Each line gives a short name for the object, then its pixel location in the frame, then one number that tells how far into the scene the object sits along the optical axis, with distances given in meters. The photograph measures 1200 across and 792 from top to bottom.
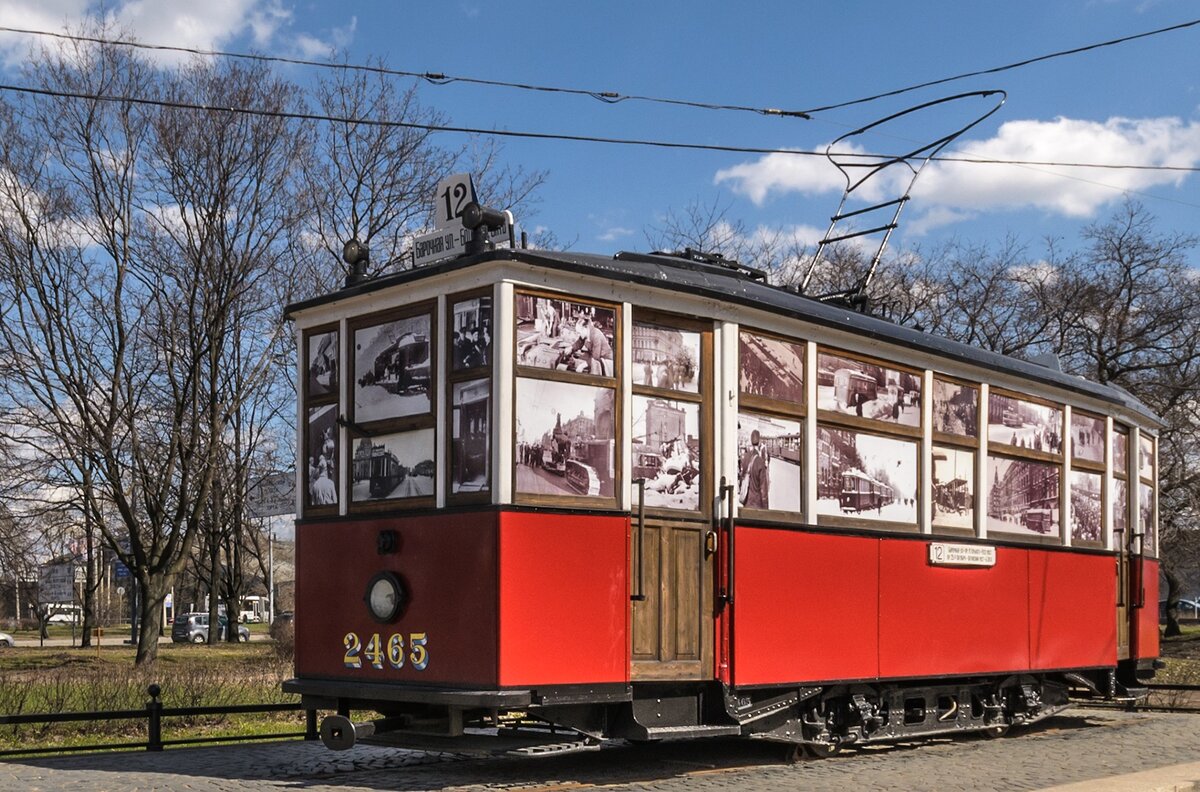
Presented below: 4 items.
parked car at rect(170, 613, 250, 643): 49.97
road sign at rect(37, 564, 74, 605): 28.44
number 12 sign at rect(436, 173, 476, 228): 9.30
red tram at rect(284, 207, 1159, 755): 8.28
